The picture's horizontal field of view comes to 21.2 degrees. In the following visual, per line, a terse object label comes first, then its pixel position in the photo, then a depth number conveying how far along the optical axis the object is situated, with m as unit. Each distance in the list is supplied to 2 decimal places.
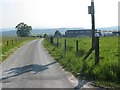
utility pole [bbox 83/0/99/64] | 14.44
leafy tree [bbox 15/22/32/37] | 176.38
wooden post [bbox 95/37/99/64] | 14.41
